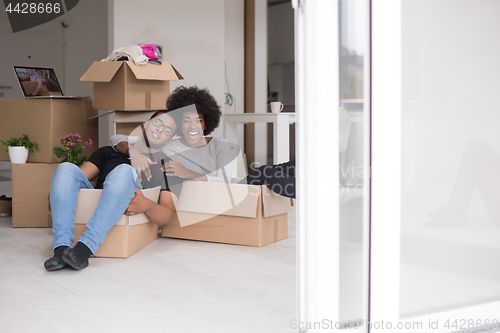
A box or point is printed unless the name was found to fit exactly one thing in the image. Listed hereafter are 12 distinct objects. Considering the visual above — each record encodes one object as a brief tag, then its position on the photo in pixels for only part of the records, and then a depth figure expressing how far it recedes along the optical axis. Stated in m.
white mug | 3.64
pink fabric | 2.80
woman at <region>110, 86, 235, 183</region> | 2.47
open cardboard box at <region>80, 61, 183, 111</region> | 2.70
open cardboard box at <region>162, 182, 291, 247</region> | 2.29
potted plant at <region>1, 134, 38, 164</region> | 2.73
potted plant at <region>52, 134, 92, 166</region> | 2.70
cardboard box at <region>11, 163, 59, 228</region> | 2.73
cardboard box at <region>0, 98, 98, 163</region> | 2.77
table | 3.55
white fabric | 2.71
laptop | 2.85
